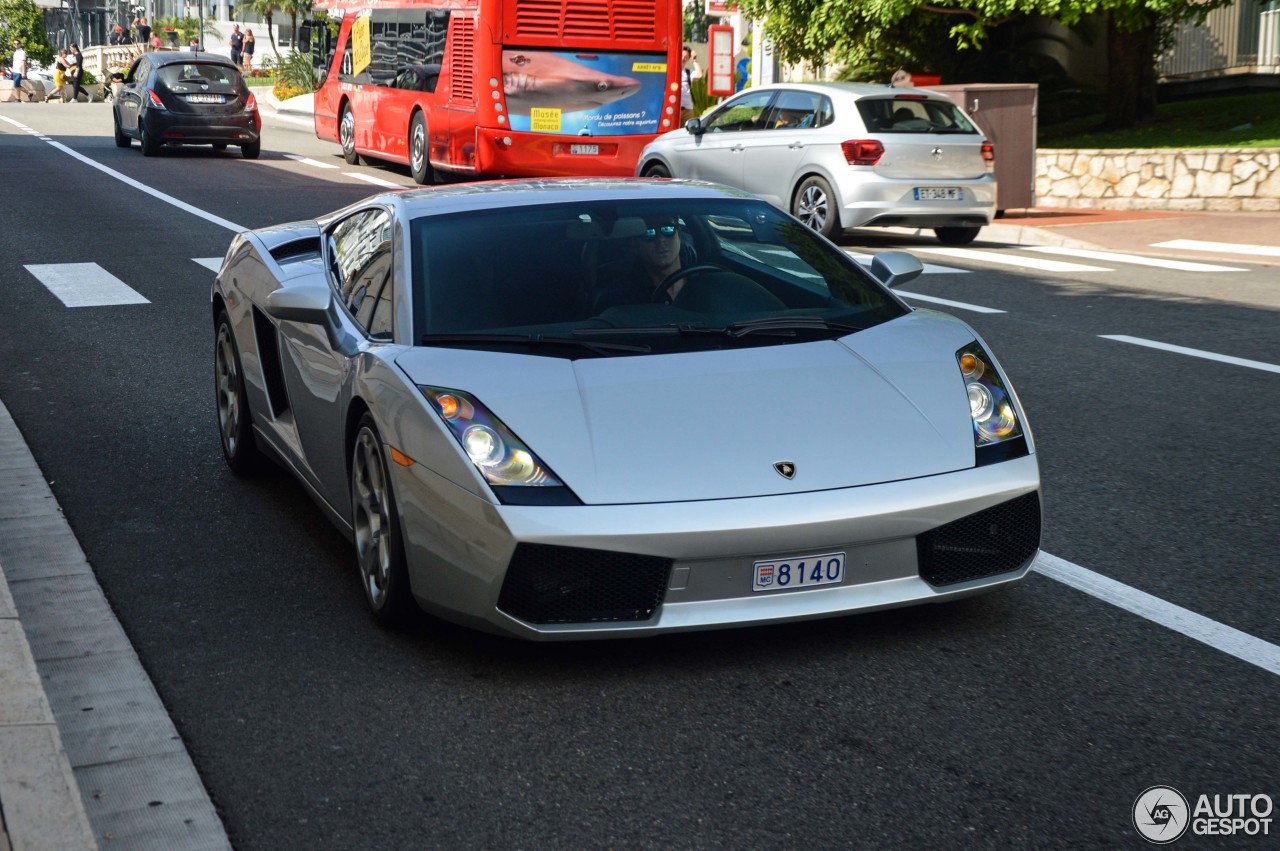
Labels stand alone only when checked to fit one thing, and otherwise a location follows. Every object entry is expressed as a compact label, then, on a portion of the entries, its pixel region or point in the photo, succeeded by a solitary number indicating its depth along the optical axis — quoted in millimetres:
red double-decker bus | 20453
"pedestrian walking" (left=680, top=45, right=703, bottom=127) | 31188
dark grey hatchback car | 26672
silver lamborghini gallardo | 4117
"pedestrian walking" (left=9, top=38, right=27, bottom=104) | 60866
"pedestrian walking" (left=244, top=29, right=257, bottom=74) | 71500
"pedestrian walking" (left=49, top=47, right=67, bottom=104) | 61938
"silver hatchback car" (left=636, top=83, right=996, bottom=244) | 15805
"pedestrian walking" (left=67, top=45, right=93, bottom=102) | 61500
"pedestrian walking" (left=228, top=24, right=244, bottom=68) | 70062
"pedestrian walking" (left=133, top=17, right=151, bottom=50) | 73750
